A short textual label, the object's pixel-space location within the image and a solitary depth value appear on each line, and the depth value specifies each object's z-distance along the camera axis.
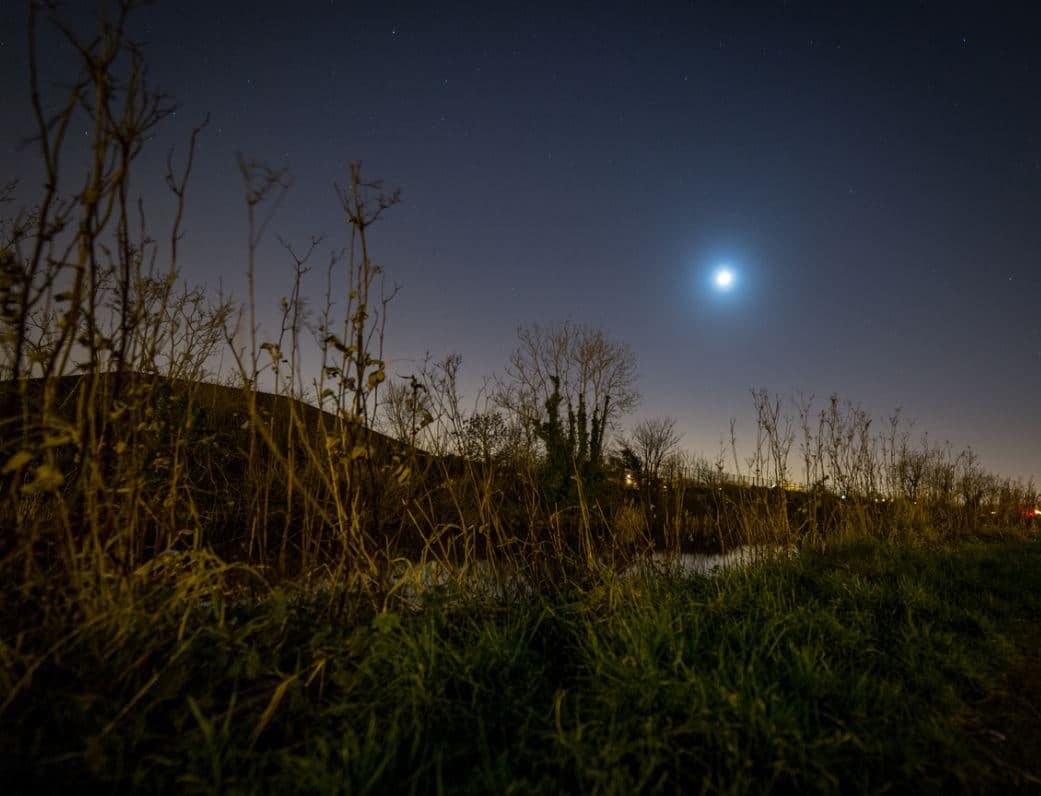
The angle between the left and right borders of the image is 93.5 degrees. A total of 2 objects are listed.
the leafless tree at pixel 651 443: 34.31
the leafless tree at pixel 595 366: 26.72
